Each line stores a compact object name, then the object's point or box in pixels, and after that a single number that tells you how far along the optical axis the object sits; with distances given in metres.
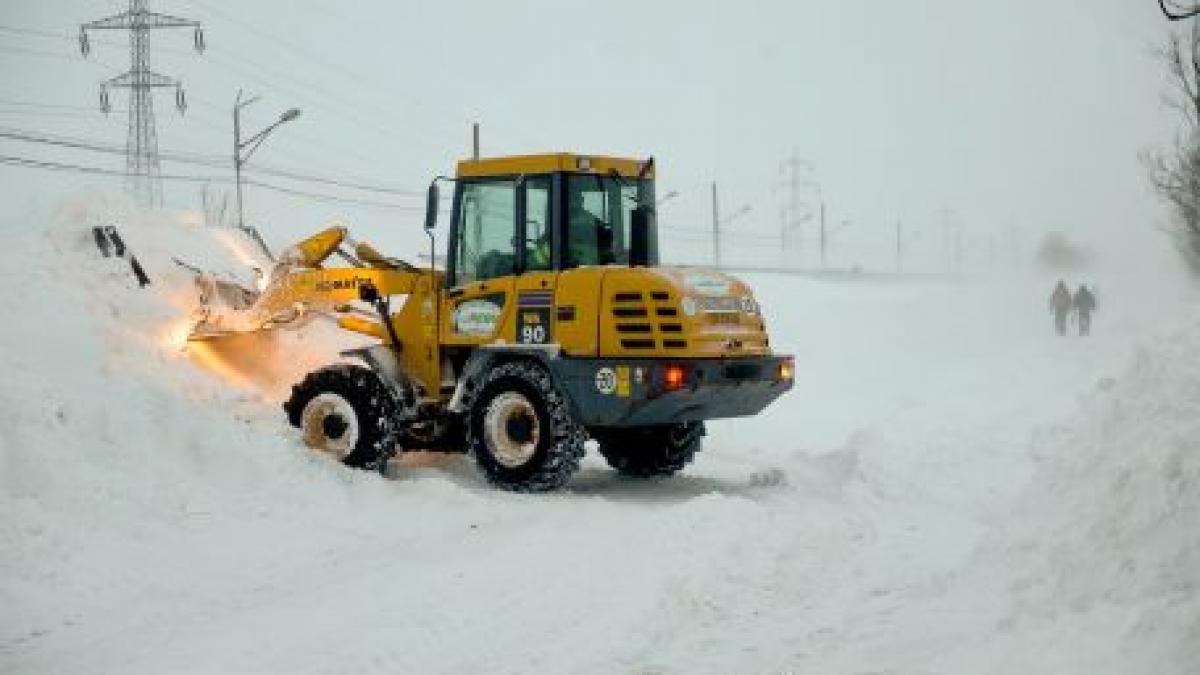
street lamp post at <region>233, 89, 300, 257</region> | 35.51
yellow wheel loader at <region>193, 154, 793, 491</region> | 11.66
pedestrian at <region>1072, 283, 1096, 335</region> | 38.28
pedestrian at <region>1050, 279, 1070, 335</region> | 39.53
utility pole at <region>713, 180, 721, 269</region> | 65.50
